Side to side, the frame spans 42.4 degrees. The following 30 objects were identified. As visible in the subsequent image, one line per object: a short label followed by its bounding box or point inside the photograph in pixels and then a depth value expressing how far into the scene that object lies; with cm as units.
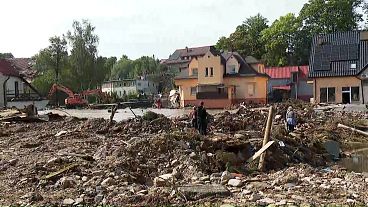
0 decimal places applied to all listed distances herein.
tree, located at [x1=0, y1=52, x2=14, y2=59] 13898
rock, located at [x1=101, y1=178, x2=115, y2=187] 1093
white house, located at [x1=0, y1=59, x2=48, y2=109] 4491
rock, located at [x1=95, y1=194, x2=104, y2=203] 957
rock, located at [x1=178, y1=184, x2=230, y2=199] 986
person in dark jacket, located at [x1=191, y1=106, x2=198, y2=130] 1962
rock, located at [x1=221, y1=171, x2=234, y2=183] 1153
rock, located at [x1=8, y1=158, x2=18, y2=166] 1370
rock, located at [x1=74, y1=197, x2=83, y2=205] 939
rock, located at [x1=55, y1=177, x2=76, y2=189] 1090
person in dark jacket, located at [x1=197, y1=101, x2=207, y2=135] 1897
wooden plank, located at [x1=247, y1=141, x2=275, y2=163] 1409
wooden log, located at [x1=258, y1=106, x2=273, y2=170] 1374
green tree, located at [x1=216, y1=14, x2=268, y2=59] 8346
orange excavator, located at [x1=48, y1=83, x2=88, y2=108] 5822
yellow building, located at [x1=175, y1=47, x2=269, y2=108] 5256
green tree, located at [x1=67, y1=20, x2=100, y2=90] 7538
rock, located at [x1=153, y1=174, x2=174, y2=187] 1116
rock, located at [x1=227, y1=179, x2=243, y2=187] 1105
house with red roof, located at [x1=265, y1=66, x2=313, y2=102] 6397
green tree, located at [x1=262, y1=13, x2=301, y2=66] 7812
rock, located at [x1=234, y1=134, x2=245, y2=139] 1645
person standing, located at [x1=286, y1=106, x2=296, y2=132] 2228
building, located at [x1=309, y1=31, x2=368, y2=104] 4544
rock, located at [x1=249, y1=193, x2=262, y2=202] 954
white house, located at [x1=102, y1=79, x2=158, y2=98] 9556
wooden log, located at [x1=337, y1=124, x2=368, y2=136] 2420
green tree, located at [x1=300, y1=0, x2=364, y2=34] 7100
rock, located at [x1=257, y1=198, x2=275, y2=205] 914
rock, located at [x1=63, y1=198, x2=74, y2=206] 933
